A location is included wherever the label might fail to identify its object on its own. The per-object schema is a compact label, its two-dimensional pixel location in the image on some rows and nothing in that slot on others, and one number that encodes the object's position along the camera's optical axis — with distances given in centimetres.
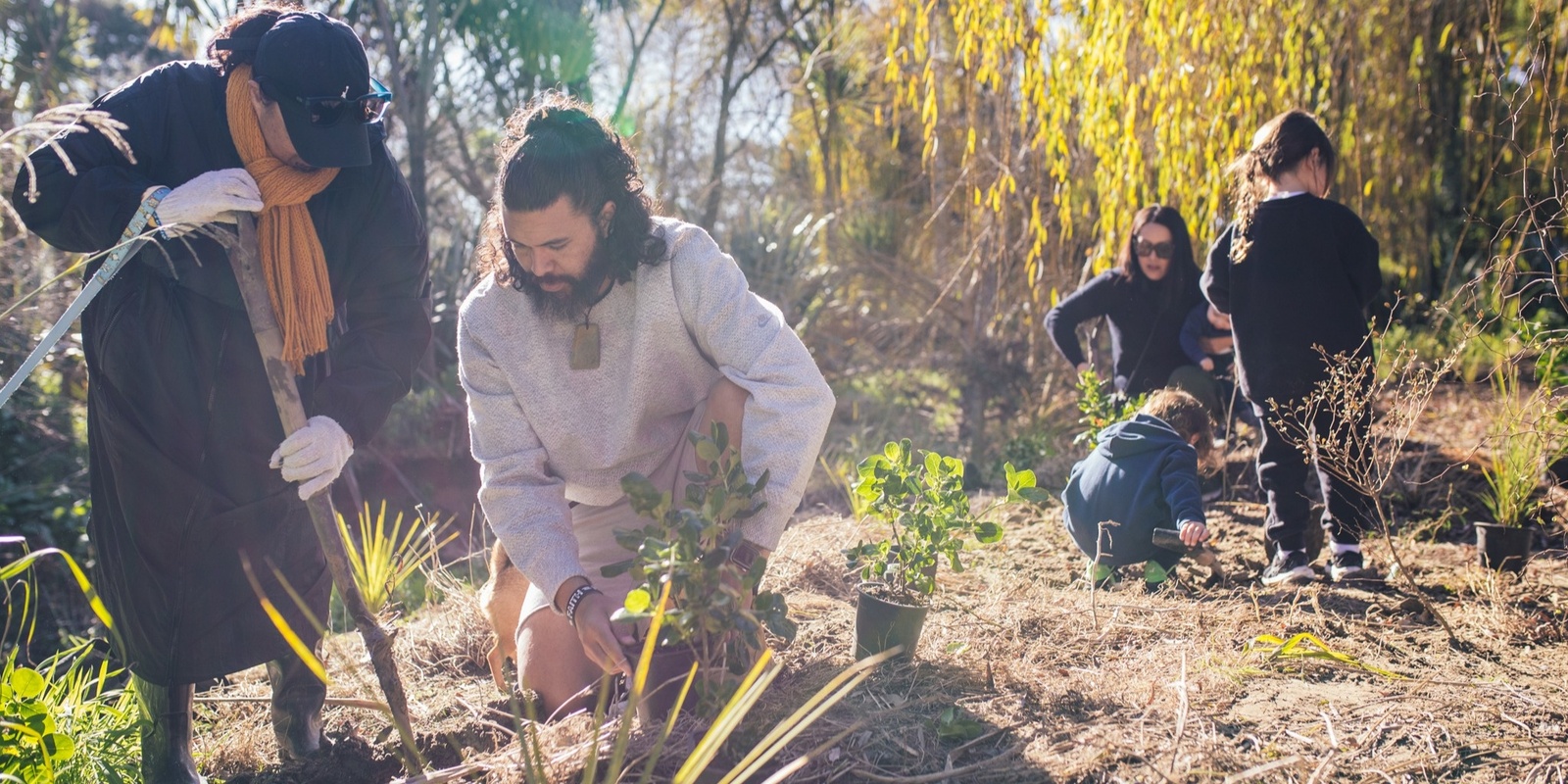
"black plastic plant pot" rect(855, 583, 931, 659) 242
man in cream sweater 217
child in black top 331
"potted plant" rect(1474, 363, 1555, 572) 325
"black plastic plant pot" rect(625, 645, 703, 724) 211
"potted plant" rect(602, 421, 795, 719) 183
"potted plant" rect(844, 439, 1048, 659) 242
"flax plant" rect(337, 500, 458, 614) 309
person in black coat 218
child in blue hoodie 317
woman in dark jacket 468
